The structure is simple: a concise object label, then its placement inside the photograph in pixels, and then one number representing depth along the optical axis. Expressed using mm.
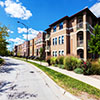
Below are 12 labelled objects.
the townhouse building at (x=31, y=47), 38131
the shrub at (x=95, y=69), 7539
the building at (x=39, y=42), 29497
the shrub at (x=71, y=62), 9436
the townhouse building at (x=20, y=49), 56688
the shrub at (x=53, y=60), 13422
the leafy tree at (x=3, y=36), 12995
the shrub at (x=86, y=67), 7400
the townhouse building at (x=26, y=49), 43844
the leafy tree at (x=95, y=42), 11508
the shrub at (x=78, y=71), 8000
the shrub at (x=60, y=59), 12002
